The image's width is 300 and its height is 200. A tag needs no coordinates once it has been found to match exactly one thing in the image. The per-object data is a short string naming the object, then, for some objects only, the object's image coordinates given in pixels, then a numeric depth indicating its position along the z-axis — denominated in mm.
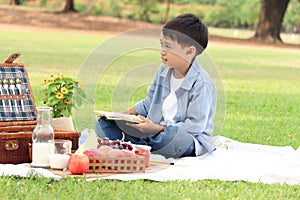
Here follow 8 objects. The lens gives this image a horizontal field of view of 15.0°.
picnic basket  7010
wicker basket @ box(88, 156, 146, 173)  6846
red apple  6647
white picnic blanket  6682
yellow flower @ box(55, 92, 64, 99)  7840
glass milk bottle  6869
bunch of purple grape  7308
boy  7671
